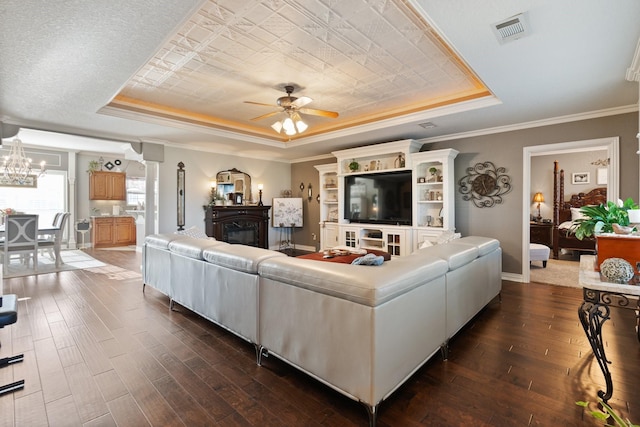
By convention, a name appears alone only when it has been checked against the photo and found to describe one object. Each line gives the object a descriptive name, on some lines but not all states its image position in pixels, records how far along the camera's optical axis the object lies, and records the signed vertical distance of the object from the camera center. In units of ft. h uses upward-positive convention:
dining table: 18.81 -1.81
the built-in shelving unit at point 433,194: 17.34 +0.85
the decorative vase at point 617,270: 5.99 -1.25
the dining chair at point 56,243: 18.67 -2.08
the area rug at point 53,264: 17.54 -3.63
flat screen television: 19.28 +0.69
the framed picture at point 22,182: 24.17 +2.13
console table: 5.89 -1.92
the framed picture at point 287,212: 26.27 -0.32
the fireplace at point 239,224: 22.33 -1.20
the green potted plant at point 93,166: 28.22 +3.97
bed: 21.68 -0.18
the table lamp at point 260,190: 25.00 +1.47
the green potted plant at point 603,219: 7.23 -0.27
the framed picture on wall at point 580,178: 24.32 +2.39
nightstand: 23.13 -1.91
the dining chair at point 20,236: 16.67 -1.48
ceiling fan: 12.45 +4.02
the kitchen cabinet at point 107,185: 28.48 +2.22
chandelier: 17.05 +2.84
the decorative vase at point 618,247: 6.51 -0.86
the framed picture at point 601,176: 23.40 +2.42
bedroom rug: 16.05 -3.79
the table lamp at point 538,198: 25.73 +0.82
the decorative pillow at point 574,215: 23.12 -0.55
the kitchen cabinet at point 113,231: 28.32 -2.15
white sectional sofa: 5.54 -2.23
